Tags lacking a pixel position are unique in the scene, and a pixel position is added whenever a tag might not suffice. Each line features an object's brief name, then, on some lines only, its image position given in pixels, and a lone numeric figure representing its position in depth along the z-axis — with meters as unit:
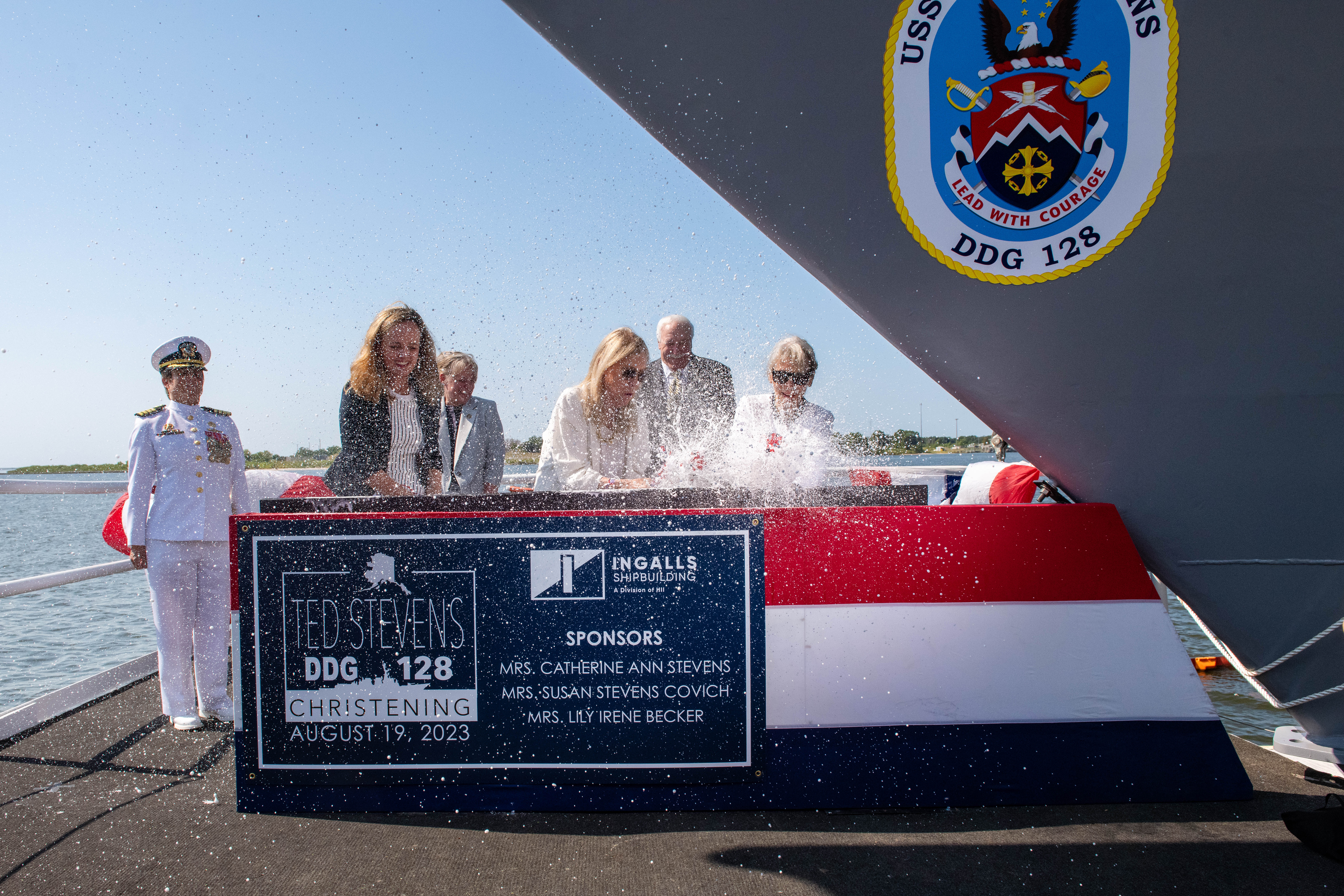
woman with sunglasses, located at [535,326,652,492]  2.78
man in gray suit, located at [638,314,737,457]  3.12
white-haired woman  2.29
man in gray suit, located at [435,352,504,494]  3.62
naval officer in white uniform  3.04
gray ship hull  2.05
